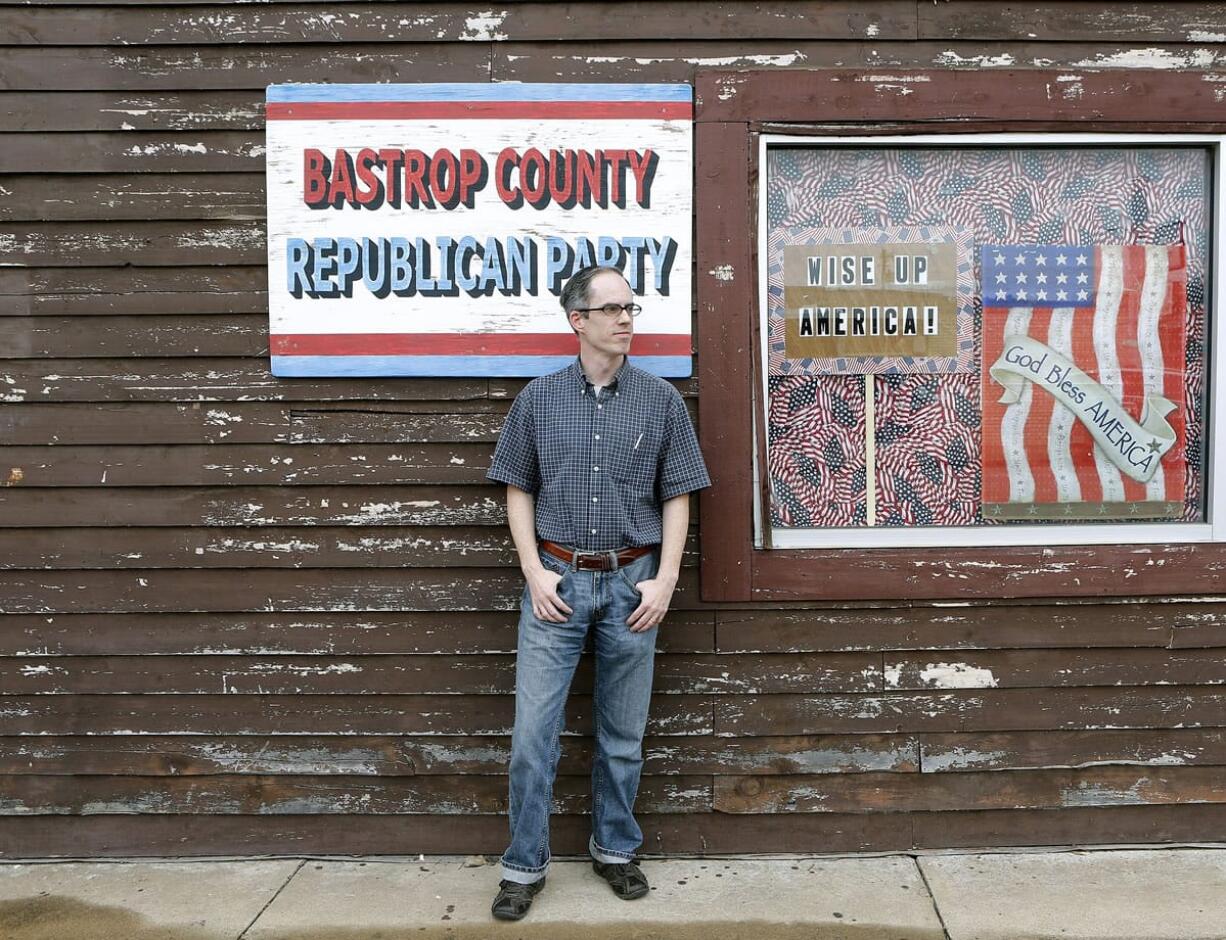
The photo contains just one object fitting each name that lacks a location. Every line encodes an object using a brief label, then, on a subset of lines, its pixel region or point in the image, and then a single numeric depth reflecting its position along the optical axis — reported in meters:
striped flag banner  3.43
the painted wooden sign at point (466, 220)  3.29
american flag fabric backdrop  3.41
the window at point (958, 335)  3.29
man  3.00
